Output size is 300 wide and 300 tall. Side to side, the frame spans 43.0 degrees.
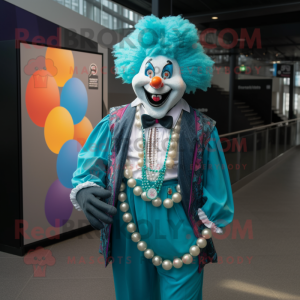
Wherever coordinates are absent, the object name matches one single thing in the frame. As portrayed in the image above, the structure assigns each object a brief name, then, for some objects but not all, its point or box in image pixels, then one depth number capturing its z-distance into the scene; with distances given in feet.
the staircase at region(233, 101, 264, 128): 35.46
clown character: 5.65
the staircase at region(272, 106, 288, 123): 48.97
